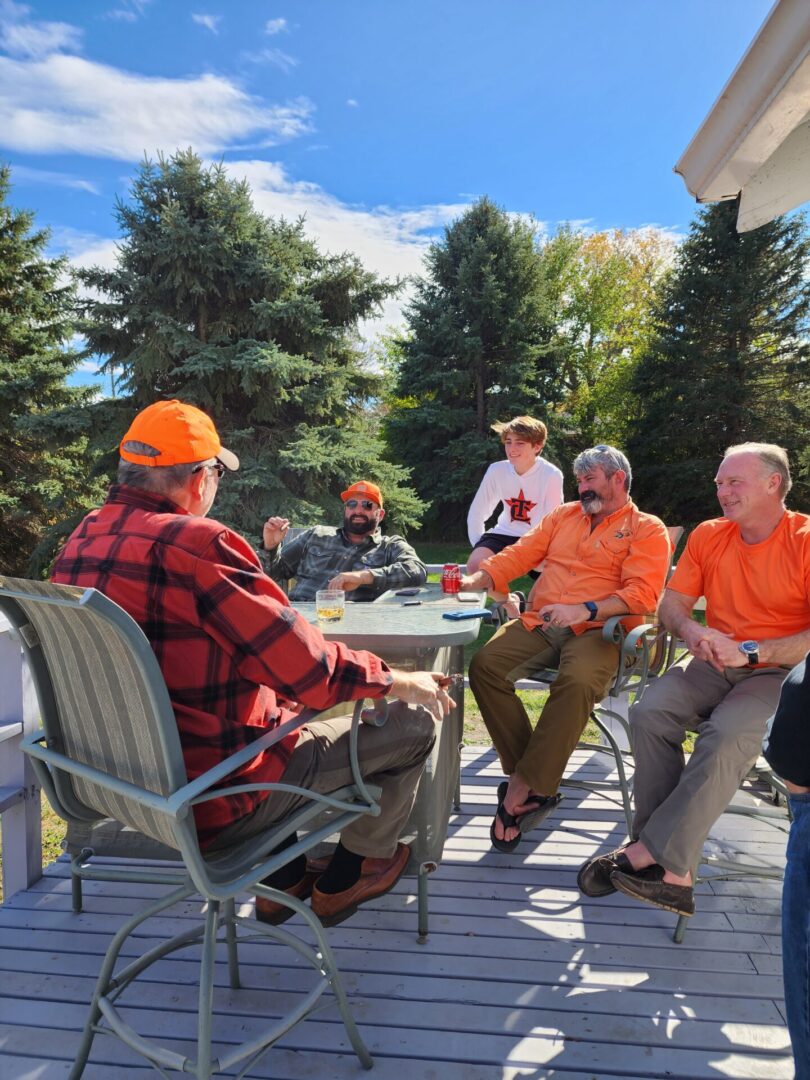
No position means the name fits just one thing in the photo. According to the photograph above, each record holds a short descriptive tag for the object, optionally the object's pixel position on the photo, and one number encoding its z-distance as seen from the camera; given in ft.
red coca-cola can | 9.77
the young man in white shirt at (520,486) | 14.34
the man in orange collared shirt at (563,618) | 8.52
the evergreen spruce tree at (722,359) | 43.37
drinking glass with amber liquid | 7.68
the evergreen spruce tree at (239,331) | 29.96
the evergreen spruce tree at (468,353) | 45.06
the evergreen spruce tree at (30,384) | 36.29
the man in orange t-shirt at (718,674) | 6.73
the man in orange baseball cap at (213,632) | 4.54
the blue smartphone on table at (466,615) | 7.75
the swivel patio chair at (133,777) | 4.04
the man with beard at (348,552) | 11.89
